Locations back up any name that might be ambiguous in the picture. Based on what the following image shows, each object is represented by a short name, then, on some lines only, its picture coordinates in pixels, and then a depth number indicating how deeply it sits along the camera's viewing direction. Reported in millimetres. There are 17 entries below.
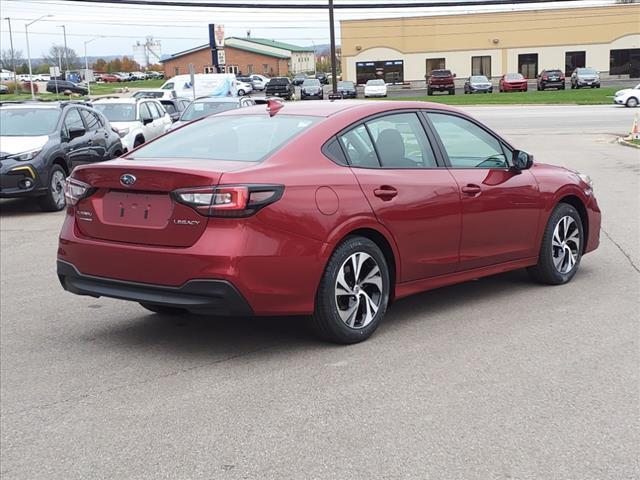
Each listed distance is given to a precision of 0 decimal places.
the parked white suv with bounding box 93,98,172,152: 18672
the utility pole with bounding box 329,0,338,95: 41616
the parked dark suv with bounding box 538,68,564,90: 59594
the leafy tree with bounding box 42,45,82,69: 140625
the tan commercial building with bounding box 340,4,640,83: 75500
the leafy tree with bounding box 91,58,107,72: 154000
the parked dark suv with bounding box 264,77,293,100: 63750
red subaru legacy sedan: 4914
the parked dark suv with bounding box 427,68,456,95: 60469
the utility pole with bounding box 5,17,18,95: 80850
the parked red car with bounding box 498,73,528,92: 60625
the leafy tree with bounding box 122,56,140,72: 161750
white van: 38562
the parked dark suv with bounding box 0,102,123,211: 12570
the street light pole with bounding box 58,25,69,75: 127438
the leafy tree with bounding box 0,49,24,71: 138750
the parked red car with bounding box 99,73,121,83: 125750
